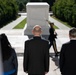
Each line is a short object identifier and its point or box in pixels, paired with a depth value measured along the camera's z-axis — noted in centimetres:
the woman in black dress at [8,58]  543
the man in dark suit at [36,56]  637
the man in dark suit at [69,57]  625
